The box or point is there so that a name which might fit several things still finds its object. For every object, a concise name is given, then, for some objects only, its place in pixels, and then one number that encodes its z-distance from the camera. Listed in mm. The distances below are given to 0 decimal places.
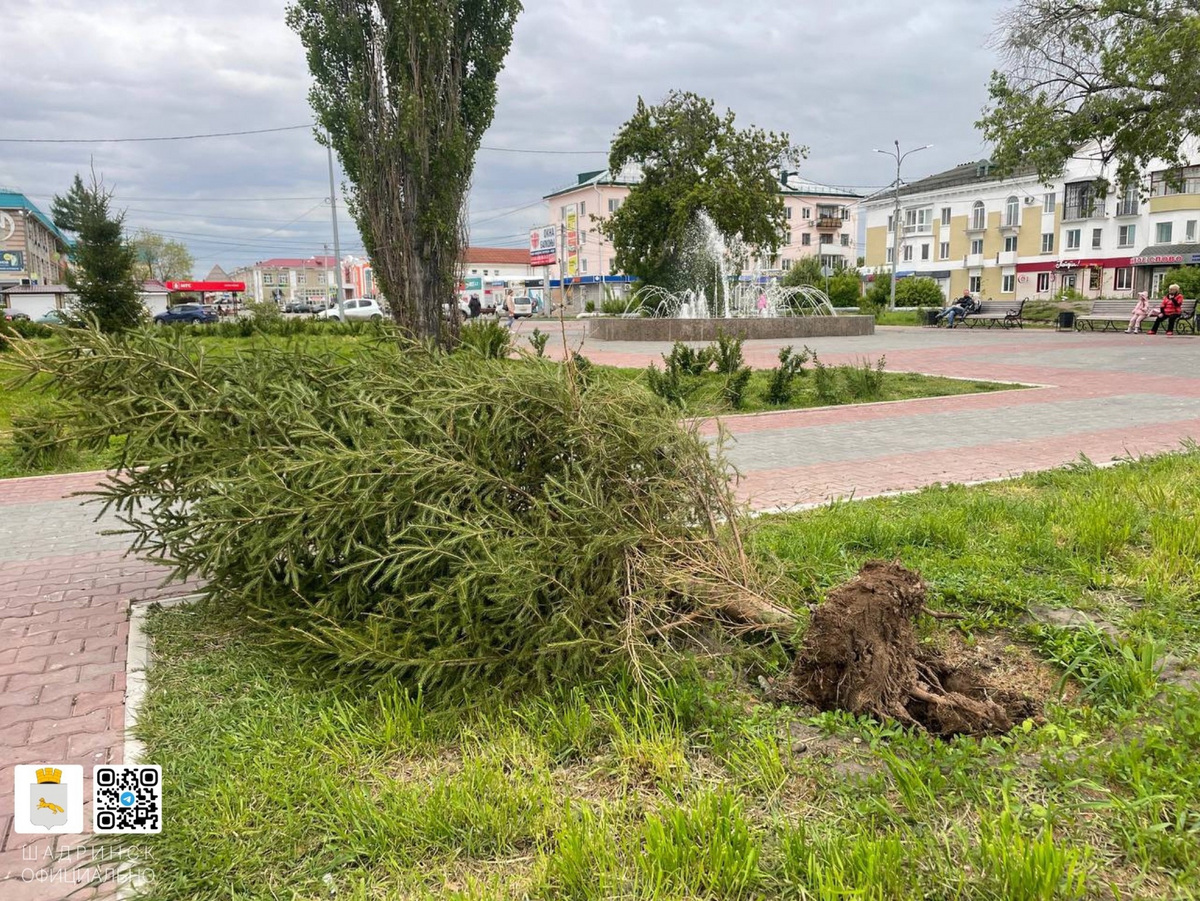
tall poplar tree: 12477
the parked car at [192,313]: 51453
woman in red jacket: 25234
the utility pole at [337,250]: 43344
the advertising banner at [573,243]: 80331
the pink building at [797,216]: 85500
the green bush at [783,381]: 11815
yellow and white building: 58125
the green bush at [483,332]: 9305
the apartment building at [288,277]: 145000
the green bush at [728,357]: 12320
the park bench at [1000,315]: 33656
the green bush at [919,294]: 47312
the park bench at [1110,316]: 29188
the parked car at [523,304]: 59088
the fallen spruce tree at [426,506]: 3180
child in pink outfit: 26812
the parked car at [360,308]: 49638
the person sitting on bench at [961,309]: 36344
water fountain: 26172
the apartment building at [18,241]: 72000
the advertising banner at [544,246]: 77312
